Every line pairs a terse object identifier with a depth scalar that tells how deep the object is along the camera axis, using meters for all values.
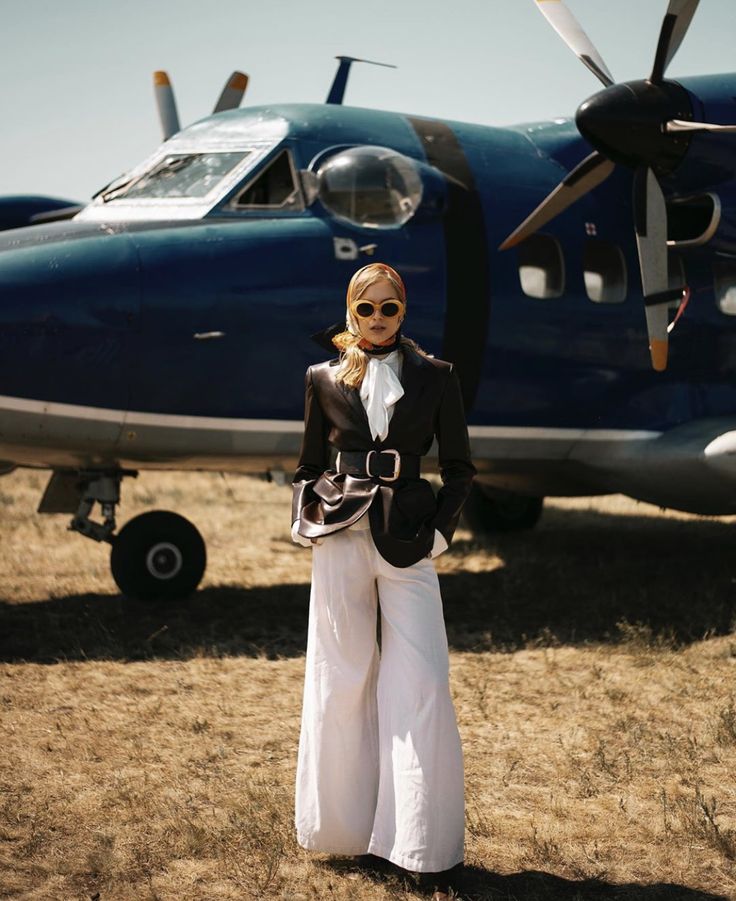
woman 4.31
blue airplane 8.11
